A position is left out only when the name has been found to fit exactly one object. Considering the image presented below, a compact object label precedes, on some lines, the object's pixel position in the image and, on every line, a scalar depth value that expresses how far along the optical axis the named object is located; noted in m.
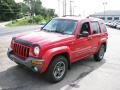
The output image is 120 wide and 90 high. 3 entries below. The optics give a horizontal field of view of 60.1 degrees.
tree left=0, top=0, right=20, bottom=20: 42.15
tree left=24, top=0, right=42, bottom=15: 53.22
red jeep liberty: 2.83
